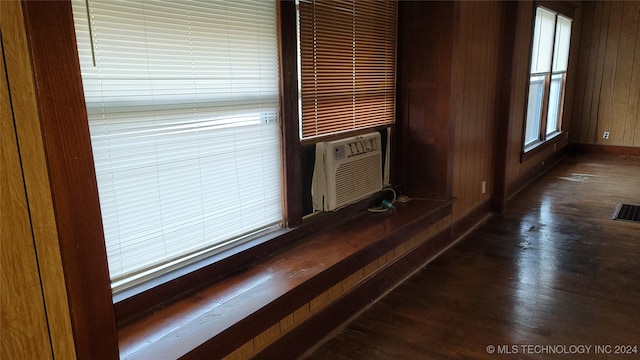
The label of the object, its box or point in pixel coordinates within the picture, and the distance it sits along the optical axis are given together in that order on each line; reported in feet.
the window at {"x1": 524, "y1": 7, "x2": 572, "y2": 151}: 17.35
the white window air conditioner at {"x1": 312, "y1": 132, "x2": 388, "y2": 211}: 8.94
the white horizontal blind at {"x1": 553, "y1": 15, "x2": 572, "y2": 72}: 19.57
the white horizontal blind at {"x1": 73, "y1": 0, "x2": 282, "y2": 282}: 5.44
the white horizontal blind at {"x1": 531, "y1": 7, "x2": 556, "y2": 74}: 16.84
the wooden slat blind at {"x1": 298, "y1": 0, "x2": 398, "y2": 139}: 8.45
